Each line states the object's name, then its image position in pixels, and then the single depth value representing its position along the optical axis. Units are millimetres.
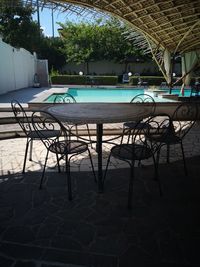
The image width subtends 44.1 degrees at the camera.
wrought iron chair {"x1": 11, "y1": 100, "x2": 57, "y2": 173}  2893
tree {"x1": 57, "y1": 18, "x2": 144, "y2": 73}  19969
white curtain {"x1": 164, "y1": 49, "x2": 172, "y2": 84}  7684
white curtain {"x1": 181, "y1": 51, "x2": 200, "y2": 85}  7656
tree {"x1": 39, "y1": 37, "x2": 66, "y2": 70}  22094
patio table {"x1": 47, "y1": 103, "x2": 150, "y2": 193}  2227
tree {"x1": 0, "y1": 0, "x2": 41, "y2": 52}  21062
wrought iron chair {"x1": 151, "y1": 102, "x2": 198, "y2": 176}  2617
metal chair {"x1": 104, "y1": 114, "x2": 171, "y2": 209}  2205
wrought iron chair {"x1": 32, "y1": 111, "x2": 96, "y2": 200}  2346
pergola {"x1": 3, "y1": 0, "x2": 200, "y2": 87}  5117
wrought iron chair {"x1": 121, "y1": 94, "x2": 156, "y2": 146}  3481
